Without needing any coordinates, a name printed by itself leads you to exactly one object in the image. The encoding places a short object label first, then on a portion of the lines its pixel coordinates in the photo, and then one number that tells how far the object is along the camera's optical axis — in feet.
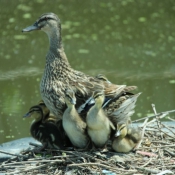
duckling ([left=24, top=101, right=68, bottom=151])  32.55
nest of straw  30.60
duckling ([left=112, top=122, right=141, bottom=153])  31.53
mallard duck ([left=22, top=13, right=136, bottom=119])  32.42
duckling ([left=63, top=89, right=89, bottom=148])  31.30
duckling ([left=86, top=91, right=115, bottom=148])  30.91
